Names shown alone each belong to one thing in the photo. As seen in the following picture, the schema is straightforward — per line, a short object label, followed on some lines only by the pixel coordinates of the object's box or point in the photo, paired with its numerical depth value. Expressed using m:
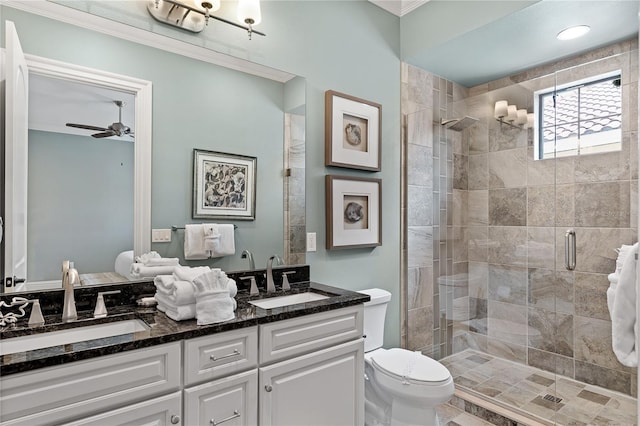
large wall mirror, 1.45
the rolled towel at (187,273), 1.45
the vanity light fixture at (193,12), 1.73
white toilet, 1.90
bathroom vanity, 1.03
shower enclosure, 2.34
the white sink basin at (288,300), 1.83
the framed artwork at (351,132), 2.32
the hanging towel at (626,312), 1.78
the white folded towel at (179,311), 1.36
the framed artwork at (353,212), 2.32
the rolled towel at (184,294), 1.36
